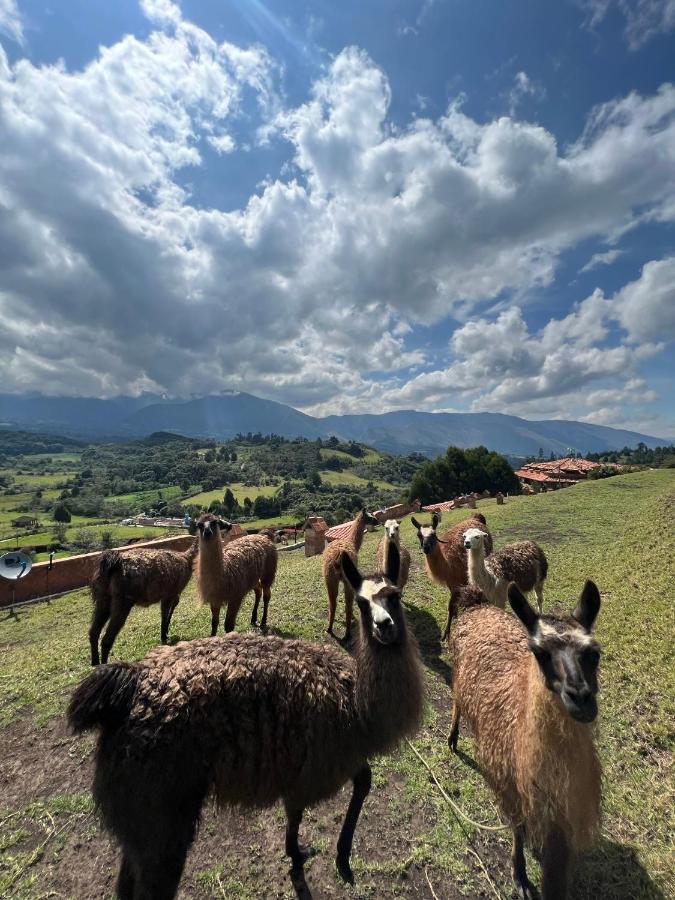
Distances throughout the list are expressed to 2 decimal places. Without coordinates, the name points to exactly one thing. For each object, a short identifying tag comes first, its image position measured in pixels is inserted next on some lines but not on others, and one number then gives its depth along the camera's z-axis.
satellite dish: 12.68
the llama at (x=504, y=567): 6.86
